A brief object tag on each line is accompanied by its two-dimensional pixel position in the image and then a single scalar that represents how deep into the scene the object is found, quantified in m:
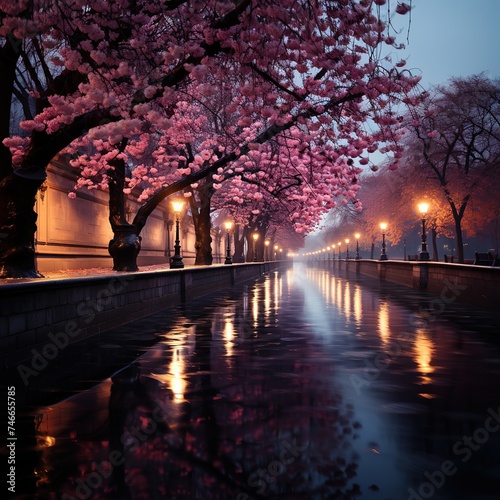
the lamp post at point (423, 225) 29.12
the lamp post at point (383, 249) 46.38
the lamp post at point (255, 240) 61.13
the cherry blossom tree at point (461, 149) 41.16
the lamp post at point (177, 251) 23.88
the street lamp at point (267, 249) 91.88
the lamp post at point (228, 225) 39.72
